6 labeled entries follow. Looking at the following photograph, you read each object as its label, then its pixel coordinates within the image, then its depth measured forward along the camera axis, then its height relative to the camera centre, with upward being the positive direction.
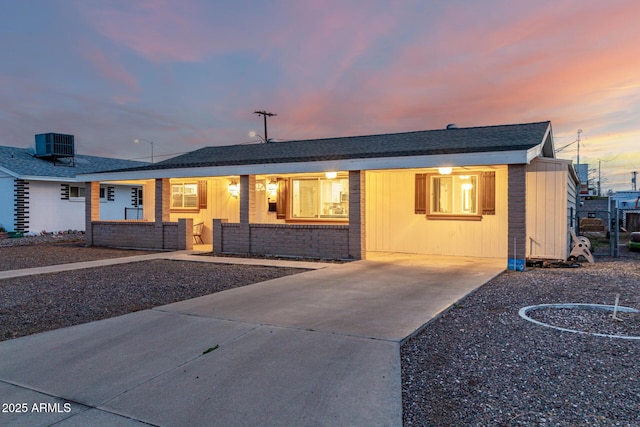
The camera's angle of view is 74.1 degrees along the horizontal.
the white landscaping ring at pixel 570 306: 5.28 -1.37
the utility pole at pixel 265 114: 39.86 +9.28
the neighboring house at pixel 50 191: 21.41 +1.22
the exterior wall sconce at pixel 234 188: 16.08 +0.90
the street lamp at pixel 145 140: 34.84 +6.29
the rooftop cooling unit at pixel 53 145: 25.11 +4.02
